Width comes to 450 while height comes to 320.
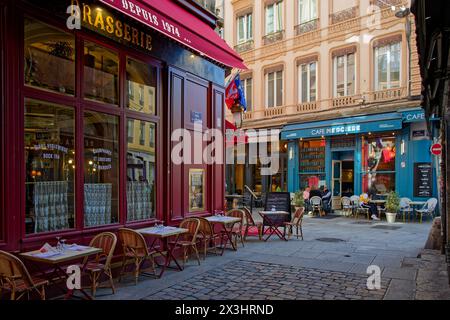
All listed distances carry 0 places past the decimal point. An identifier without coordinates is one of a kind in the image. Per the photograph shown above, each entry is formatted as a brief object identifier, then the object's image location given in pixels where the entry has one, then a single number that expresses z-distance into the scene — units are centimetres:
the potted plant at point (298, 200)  1647
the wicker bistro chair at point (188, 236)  698
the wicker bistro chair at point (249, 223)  960
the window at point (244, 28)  2144
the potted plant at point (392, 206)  1375
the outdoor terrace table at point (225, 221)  803
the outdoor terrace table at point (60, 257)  456
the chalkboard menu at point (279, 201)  1112
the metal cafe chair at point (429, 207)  1359
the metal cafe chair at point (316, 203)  1587
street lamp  1172
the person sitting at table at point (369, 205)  1472
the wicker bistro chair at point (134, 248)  599
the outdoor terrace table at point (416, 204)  1397
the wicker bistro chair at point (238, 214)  906
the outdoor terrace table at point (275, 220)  1005
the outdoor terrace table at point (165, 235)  636
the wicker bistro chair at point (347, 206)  1537
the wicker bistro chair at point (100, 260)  524
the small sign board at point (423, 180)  1412
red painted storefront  497
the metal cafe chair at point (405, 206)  1401
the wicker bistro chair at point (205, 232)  772
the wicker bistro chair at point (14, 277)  423
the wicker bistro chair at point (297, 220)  996
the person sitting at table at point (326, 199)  1595
